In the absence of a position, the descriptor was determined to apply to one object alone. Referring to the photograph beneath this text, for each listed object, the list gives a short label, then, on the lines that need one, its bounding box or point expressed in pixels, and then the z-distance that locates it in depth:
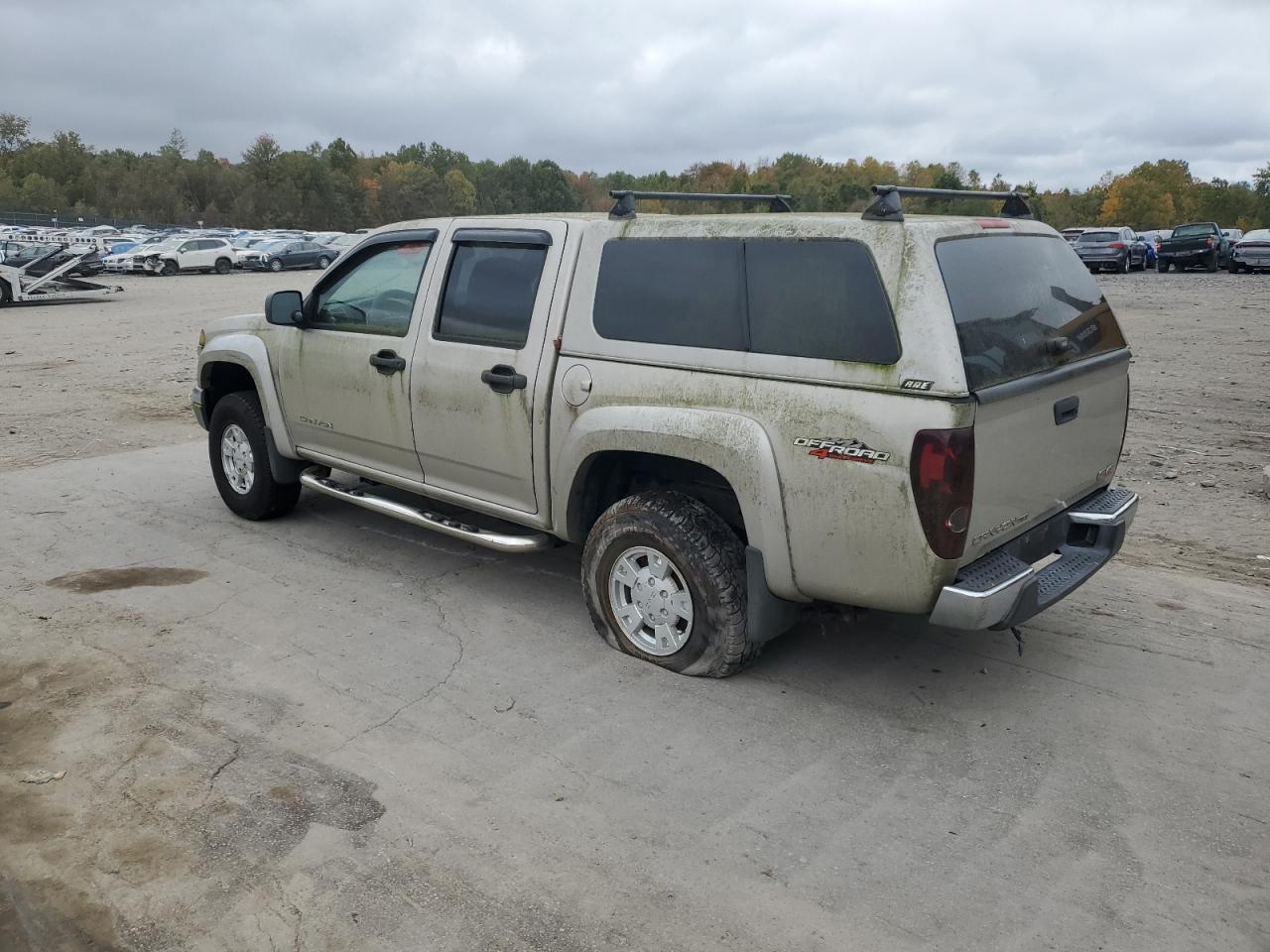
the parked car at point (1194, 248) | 34.81
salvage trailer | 23.45
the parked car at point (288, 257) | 39.94
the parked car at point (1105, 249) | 34.41
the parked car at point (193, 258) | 37.56
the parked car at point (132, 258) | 37.53
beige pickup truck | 3.67
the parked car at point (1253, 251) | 31.58
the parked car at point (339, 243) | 43.31
